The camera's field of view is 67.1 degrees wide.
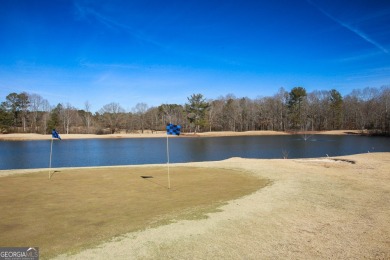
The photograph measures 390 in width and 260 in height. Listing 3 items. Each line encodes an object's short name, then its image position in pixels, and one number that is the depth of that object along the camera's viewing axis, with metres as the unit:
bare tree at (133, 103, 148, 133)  118.31
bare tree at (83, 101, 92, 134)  122.45
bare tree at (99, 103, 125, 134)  117.69
